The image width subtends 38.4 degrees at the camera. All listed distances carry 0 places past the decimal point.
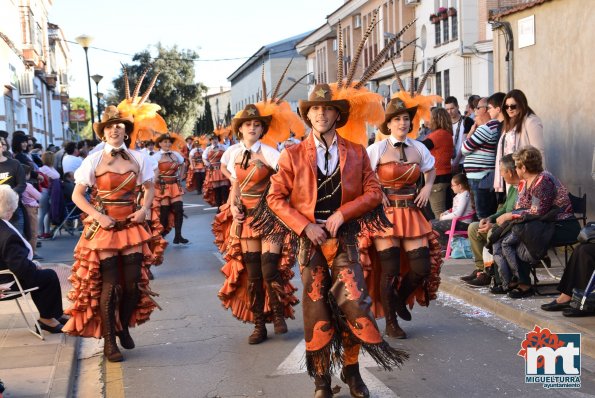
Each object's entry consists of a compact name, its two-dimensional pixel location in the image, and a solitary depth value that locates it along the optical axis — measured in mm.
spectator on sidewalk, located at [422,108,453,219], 12266
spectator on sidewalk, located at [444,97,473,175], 12945
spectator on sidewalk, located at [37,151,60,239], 17312
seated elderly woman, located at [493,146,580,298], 8602
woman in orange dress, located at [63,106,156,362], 7051
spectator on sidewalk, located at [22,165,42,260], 13134
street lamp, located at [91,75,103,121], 29375
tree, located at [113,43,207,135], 56375
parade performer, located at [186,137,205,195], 28922
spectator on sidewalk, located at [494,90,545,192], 10305
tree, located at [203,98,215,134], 55619
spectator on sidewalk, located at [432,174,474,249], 11711
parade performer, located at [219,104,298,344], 7609
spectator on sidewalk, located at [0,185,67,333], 7605
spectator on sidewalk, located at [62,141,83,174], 18250
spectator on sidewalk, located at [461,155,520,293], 9383
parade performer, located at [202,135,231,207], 18844
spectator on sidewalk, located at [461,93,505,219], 11320
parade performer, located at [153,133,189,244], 14648
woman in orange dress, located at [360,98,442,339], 7484
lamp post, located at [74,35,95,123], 26859
